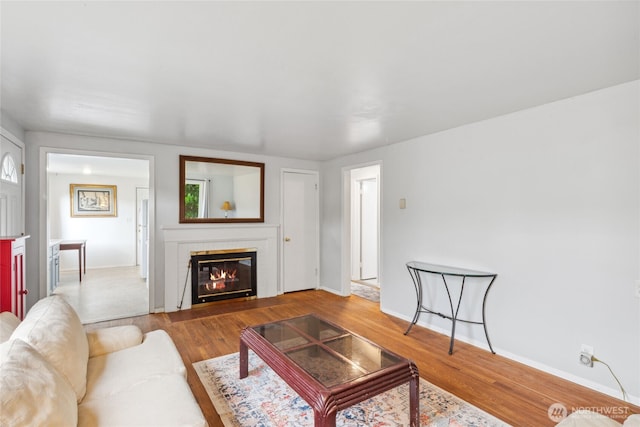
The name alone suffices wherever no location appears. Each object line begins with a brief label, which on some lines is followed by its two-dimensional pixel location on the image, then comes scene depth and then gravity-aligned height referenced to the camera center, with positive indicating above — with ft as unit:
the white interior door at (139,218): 25.32 -0.56
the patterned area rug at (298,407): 6.66 -4.36
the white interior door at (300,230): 17.51 -1.02
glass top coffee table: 5.47 -3.10
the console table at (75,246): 20.24 -2.22
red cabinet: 7.06 -1.48
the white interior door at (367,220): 21.07 -0.56
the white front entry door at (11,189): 9.44 +0.69
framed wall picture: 23.98 +0.84
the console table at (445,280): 10.02 -2.49
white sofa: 3.70 -2.75
